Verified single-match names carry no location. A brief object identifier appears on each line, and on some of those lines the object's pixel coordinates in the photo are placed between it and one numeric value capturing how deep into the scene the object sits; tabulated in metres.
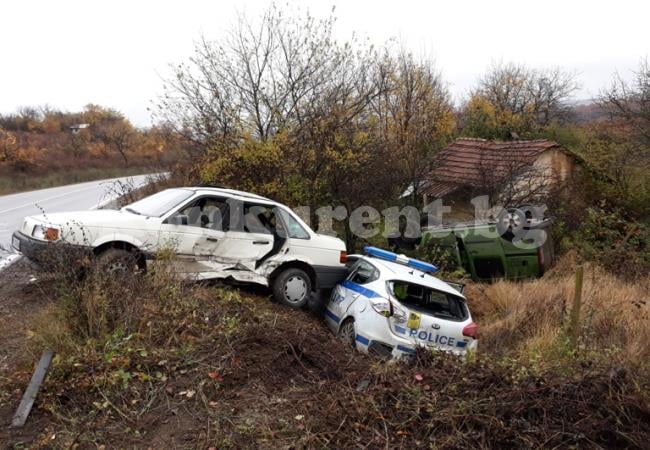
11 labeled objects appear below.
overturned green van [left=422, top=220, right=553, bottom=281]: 10.84
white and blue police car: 6.69
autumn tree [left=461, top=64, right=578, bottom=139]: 40.41
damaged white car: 6.38
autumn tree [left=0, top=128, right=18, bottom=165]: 36.75
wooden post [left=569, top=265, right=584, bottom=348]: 6.00
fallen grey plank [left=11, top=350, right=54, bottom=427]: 3.60
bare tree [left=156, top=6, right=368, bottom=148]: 13.19
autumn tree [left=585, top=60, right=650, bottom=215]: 18.02
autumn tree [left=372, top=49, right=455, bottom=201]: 16.89
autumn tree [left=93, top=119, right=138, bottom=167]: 51.53
